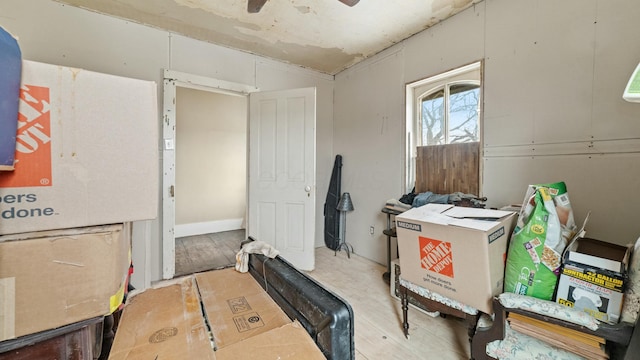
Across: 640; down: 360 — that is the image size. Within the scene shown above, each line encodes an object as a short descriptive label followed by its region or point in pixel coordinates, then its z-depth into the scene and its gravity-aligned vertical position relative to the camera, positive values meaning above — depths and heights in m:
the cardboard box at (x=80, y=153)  0.58 +0.06
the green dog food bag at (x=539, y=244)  1.24 -0.34
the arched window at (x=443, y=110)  2.40 +0.69
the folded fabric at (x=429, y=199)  2.26 -0.21
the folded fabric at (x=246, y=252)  1.17 -0.36
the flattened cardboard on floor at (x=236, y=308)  0.76 -0.47
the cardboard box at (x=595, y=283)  1.08 -0.48
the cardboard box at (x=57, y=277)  0.55 -0.24
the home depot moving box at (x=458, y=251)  1.34 -0.43
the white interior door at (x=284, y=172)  3.01 +0.04
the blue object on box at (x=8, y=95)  0.53 +0.17
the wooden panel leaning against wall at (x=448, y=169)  2.35 +0.08
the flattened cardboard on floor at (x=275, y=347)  0.63 -0.45
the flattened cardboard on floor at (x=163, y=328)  0.65 -0.46
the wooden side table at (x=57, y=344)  0.57 -0.42
